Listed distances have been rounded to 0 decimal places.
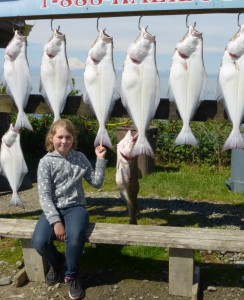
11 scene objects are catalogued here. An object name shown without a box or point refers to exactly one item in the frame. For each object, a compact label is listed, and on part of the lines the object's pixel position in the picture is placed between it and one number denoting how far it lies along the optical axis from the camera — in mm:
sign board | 3266
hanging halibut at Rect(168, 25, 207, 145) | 3229
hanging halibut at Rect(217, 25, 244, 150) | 3152
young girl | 3311
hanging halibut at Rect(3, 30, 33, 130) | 3566
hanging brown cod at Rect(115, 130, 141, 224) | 3814
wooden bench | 3262
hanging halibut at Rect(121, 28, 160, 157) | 3281
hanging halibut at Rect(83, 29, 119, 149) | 3361
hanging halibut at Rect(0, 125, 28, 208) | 3893
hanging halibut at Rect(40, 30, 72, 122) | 3463
